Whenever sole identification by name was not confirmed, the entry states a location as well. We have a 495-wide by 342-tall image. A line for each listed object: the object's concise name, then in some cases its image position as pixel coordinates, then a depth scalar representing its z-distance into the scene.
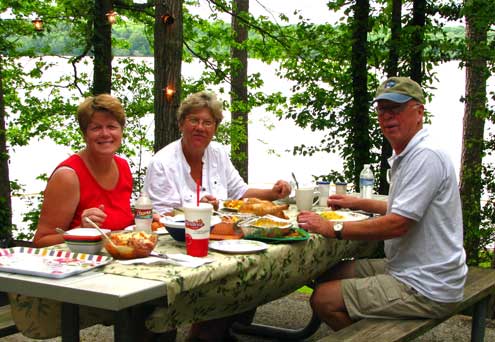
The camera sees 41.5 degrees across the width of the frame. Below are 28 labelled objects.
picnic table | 2.01
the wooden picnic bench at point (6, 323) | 2.90
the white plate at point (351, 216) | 3.33
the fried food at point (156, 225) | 2.98
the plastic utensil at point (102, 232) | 2.35
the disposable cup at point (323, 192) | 4.00
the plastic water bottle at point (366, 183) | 4.07
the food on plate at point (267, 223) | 2.87
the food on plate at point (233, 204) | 3.50
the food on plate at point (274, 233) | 2.83
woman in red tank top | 2.91
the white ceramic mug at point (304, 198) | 3.66
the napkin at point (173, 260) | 2.31
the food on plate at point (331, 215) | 3.31
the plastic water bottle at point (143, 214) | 2.69
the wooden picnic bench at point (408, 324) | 2.78
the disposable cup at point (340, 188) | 4.13
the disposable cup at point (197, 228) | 2.37
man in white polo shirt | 2.87
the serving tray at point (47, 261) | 2.13
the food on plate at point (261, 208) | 3.33
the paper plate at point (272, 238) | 2.81
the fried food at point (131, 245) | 2.34
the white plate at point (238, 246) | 2.56
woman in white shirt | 3.66
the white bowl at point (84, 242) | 2.38
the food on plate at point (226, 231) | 2.81
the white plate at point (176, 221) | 2.65
